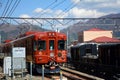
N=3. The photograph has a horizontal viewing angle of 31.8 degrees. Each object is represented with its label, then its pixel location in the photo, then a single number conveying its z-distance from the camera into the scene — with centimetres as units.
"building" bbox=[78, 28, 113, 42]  7144
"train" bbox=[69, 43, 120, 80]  1680
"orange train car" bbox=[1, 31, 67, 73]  1725
